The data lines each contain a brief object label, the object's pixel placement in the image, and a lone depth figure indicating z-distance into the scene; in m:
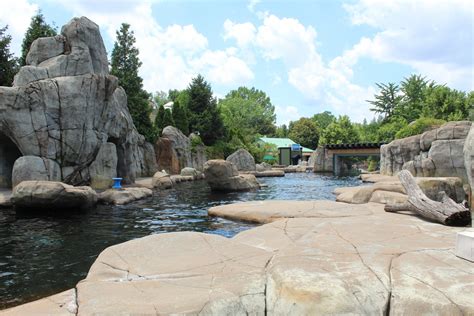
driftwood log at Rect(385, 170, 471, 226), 9.15
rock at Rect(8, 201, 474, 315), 4.64
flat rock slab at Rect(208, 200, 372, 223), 11.57
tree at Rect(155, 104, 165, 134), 41.56
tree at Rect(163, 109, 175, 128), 42.19
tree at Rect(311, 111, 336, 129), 104.47
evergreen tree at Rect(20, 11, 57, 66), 28.83
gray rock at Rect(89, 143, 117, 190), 21.86
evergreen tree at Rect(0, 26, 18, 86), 26.76
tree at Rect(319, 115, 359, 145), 66.56
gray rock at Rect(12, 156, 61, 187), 17.70
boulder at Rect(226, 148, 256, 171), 44.19
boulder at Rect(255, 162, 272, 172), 46.73
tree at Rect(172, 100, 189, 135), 44.56
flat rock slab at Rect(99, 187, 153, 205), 18.45
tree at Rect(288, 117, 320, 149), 82.69
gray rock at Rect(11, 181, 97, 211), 15.34
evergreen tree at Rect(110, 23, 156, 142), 35.97
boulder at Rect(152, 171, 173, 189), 25.97
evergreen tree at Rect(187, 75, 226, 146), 48.53
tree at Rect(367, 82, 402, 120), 69.12
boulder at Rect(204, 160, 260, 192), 24.75
